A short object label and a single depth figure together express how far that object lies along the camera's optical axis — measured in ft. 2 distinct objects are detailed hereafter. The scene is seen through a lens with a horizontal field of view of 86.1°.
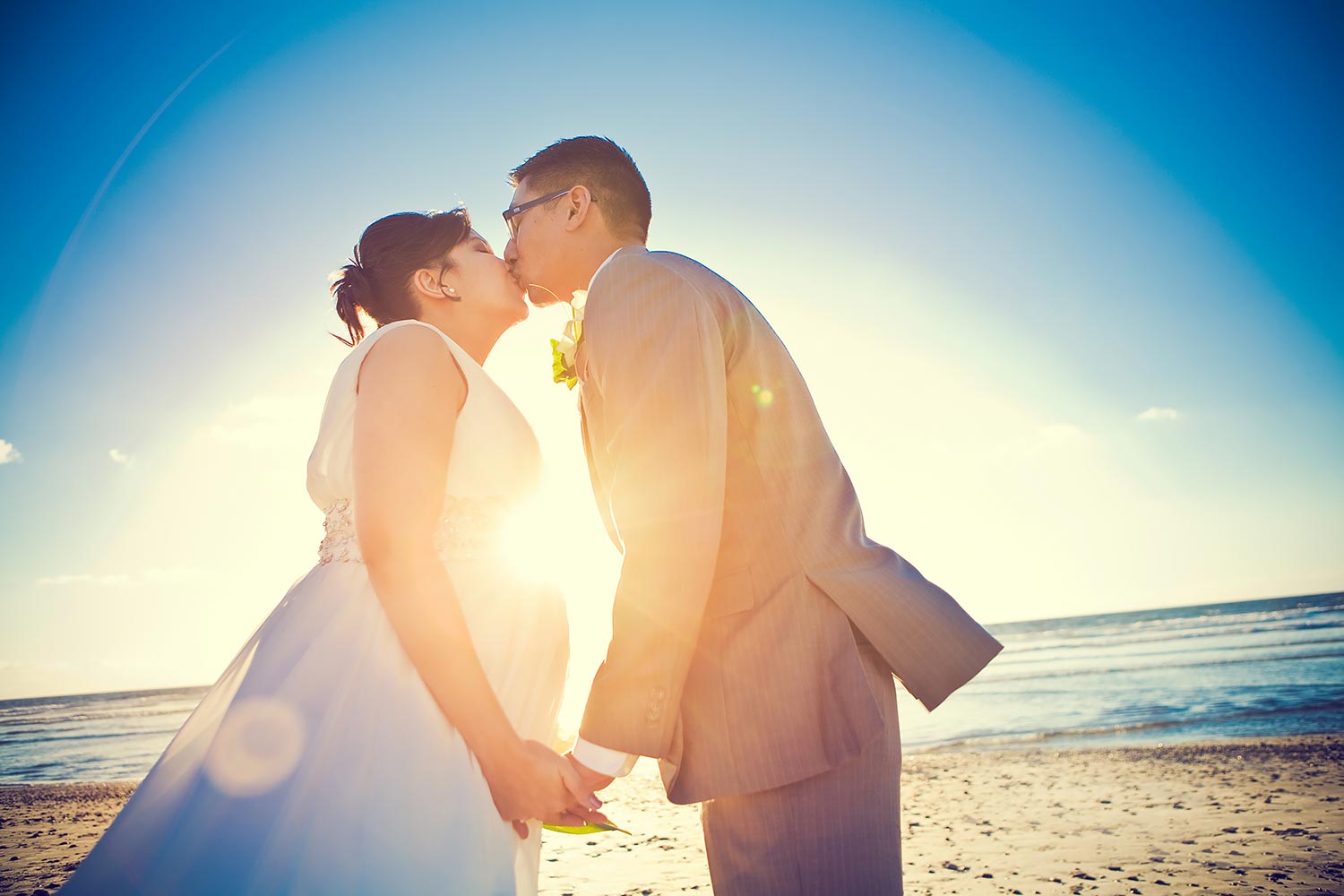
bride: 5.17
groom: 5.07
